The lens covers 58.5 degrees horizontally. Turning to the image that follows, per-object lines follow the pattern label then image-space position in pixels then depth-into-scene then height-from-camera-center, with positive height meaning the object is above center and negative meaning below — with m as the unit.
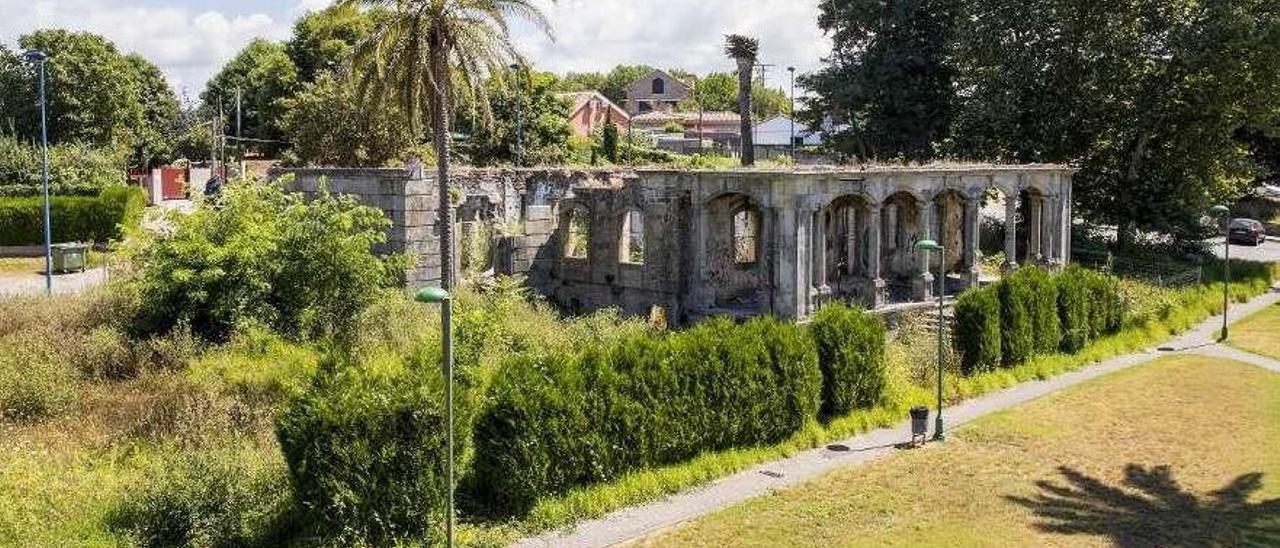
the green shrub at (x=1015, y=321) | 26.36 -2.44
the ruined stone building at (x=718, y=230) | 27.67 -0.39
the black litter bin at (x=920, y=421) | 20.47 -3.69
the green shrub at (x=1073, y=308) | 28.42 -2.34
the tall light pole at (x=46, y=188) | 25.77 +0.72
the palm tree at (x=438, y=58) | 22.39 +3.17
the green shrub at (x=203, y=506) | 14.11 -3.64
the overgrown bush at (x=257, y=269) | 20.42 -0.95
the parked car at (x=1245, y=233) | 51.91 -0.83
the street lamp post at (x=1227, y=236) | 29.53 -0.62
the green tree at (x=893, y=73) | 42.75 +5.42
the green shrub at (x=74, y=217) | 35.78 +0.03
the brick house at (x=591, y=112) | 83.69 +7.82
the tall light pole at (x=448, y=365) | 12.15 -1.68
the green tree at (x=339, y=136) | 43.03 +3.10
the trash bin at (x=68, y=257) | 32.25 -1.11
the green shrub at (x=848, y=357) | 21.41 -2.68
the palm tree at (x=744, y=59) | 49.88 +6.92
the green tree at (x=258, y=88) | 59.41 +7.45
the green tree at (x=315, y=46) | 55.84 +8.66
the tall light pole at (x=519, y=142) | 50.57 +3.35
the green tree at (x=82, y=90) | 56.25 +6.36
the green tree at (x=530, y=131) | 53.37 +4.20
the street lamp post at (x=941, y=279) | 19.56 -1.11
